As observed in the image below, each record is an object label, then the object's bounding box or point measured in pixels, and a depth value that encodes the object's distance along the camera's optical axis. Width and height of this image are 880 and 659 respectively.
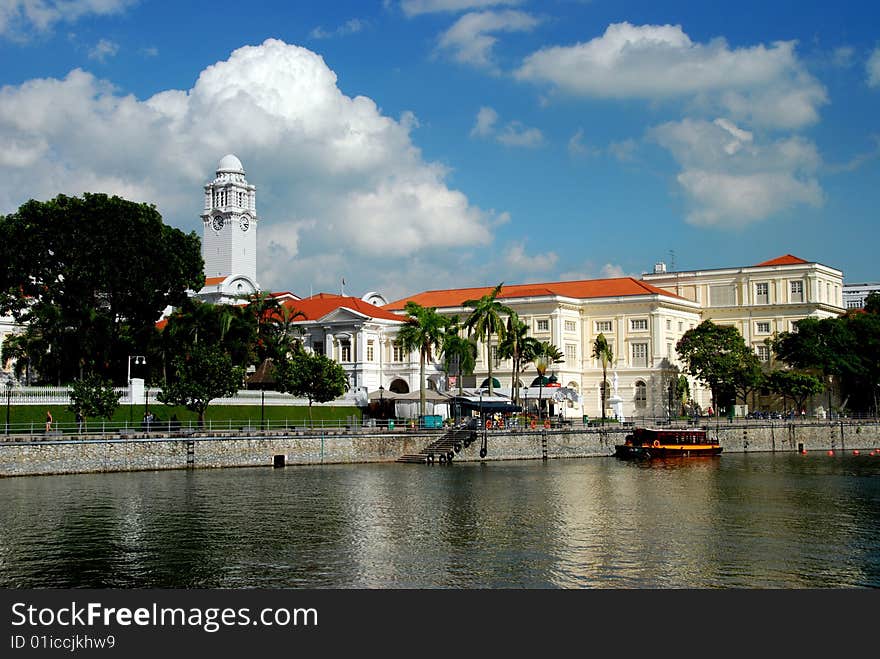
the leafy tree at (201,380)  60.56
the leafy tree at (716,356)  100.44
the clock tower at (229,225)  131.25
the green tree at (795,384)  97.69
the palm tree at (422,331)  77.19
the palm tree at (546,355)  96.56
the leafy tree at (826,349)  101.25
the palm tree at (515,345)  85.81
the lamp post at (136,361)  61.22
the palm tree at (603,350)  95.16
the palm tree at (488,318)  82.38
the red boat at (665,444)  71.50
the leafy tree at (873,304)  114.54
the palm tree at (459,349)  86.25
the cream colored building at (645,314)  107.75
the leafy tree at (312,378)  70.75
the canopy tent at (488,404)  73.69
